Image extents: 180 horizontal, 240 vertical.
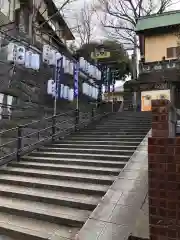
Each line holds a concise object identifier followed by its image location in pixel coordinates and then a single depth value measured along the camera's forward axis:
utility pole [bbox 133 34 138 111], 17.92
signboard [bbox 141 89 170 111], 14.12
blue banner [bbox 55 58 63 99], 8.85
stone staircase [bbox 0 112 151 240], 3.31
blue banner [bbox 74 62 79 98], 9.51
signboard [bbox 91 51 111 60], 17.60
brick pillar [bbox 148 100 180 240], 2.22
